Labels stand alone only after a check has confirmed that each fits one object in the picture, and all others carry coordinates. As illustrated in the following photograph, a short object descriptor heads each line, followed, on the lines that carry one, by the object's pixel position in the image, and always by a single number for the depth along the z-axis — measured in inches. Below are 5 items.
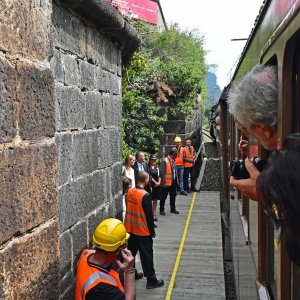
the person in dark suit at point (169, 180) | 407.5
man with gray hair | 65.9
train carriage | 71.6
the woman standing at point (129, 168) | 309.9
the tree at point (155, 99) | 565.9
